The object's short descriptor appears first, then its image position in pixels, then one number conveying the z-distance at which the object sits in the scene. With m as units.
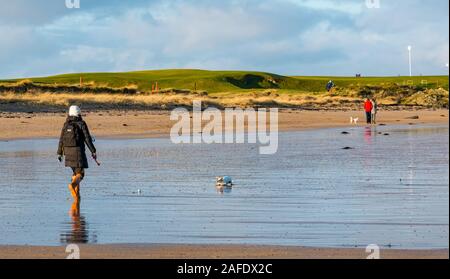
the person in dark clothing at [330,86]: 89.85
